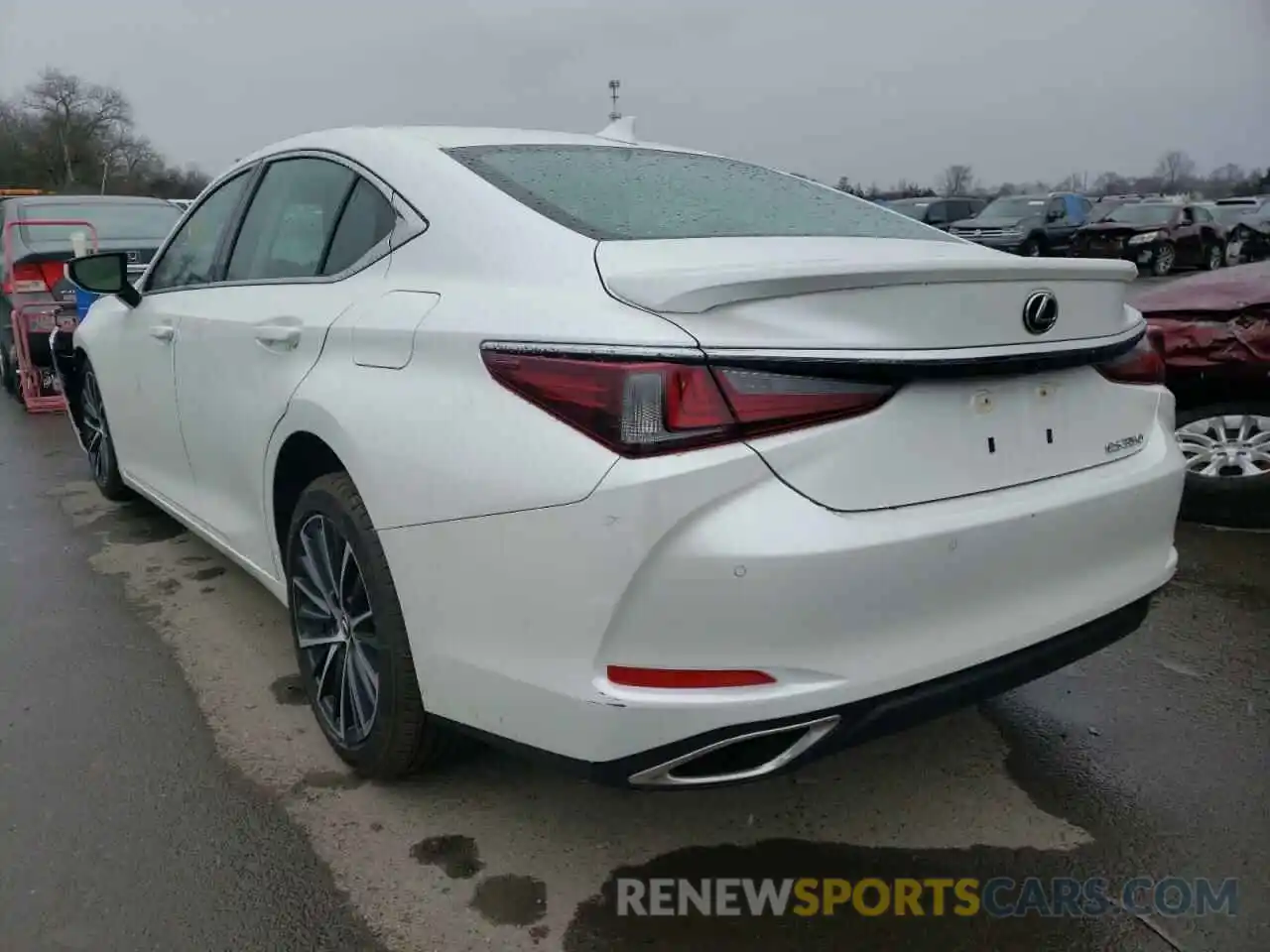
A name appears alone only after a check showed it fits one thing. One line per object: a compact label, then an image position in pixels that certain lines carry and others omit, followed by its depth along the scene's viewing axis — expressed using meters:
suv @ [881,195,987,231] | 23.56
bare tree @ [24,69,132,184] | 61.66
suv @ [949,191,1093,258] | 20.42
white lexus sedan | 1.72
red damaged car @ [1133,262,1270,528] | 4.25
